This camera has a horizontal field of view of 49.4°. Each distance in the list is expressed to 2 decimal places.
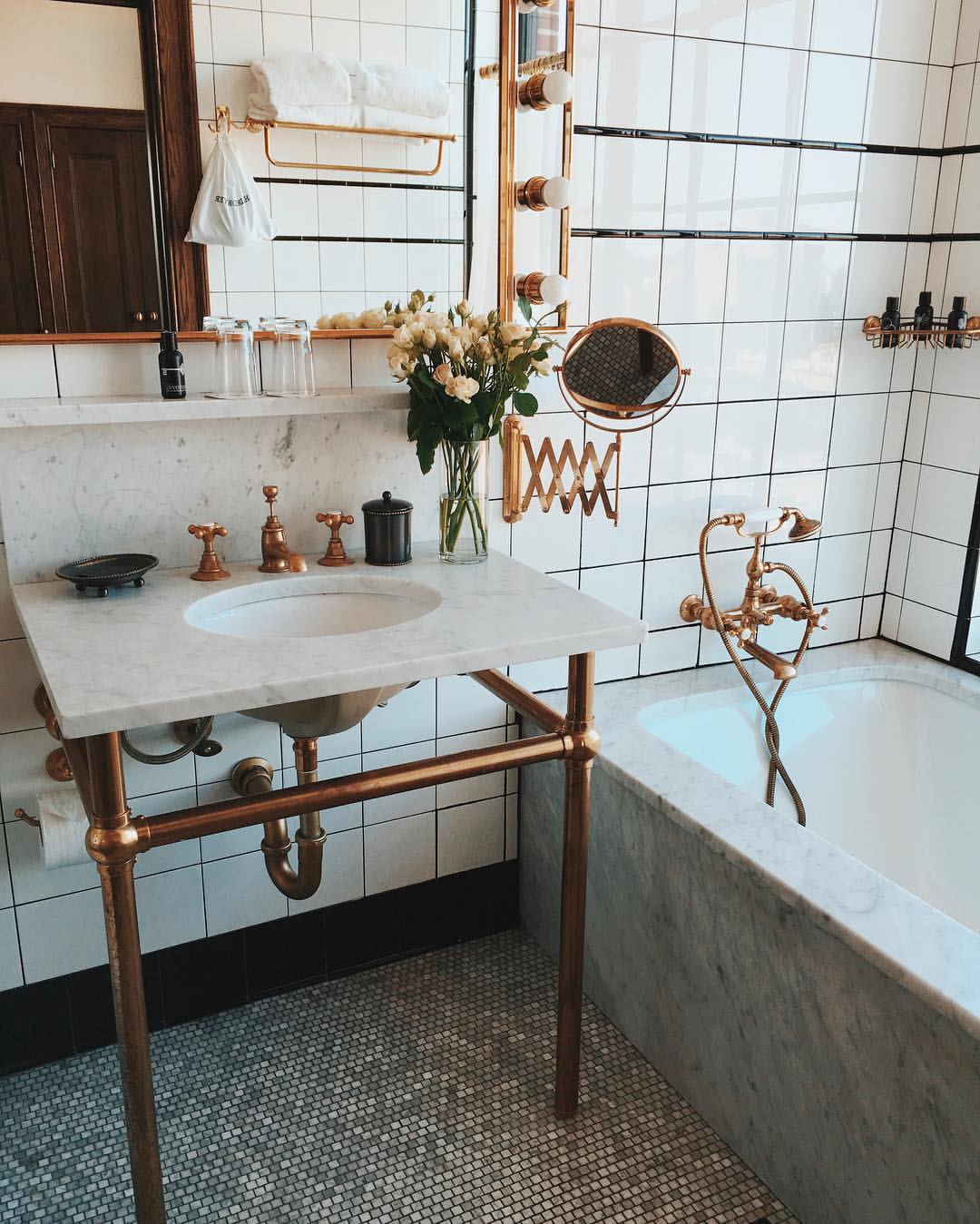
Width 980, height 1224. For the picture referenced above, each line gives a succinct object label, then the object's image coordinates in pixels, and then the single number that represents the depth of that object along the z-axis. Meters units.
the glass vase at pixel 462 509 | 1.81
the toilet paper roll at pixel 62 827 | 1.69
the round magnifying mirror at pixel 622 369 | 2.00
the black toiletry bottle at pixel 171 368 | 1.65
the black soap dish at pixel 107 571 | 1.59
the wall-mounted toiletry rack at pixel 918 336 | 2.20
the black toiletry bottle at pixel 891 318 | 2.27
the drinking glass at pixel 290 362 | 1.75
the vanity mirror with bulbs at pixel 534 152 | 1.84
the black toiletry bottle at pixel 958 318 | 2.20
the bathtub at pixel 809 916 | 1.32
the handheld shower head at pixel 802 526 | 2.23
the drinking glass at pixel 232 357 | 1.70
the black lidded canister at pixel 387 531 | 1.80
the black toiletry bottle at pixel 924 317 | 2.28
